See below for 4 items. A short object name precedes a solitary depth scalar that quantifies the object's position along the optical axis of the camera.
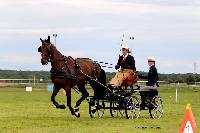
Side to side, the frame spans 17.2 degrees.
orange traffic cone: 10.96
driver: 22.55
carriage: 22.38
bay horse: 21.28
